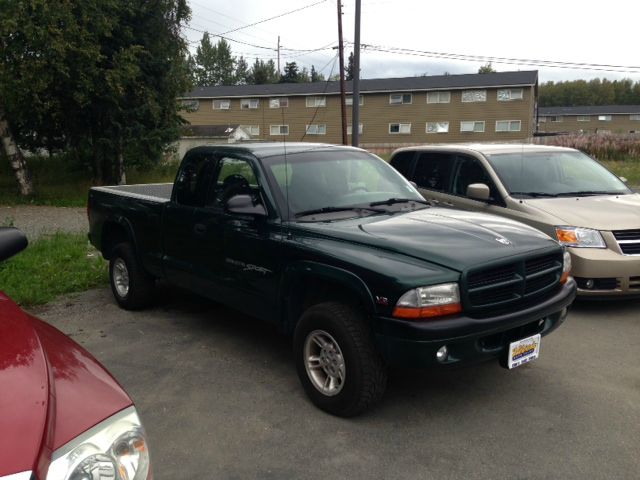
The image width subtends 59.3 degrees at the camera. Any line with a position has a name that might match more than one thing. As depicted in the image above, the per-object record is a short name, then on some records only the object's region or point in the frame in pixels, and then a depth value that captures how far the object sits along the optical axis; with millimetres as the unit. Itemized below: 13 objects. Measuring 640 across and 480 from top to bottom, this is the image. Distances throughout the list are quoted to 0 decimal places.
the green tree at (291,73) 90250
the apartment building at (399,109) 42031
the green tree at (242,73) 97581
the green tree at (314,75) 97356
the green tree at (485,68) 94306
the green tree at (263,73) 81088
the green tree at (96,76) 13977
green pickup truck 3342
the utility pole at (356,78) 17766
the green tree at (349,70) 76625
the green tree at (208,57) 96188
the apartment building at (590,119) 73375
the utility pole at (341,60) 21797
